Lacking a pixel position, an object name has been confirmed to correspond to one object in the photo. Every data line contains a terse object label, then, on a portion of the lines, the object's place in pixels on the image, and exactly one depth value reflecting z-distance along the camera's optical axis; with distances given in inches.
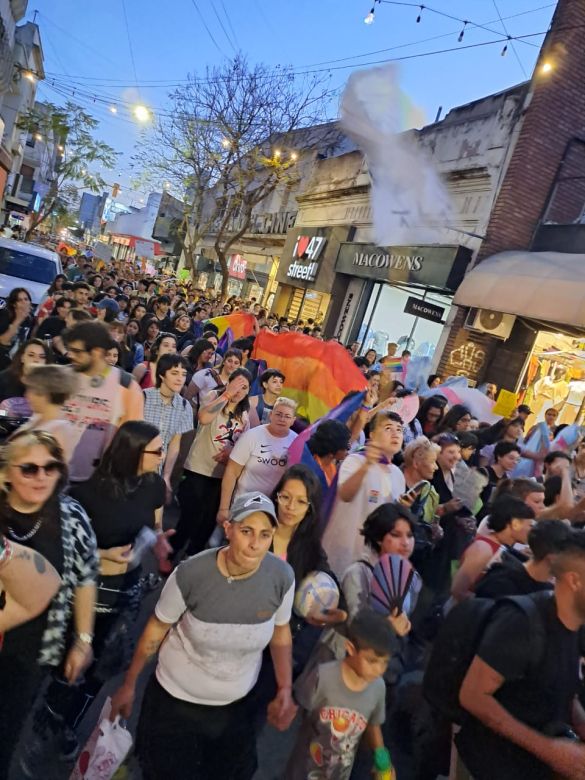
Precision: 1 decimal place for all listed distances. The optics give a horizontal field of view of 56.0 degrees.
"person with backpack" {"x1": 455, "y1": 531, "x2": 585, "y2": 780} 84.5
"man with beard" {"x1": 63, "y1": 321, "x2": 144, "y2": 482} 141.2
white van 457.7
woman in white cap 91.2
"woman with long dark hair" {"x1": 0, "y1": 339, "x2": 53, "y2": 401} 163.8
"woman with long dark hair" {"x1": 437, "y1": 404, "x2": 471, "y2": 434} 267.9
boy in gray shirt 92.5
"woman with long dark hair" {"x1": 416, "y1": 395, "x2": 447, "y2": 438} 284.0
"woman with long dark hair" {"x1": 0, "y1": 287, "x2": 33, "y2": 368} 218.0
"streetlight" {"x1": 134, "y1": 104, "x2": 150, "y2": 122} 707.4
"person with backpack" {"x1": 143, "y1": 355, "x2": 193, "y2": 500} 169.8
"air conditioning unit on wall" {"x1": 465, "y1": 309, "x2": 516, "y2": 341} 482.3
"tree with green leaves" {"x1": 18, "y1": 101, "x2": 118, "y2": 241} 1125.1
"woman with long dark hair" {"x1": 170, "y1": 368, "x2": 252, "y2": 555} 177.6
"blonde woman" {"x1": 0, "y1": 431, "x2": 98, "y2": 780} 87.1
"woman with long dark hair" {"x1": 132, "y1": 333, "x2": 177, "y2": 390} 226.2
